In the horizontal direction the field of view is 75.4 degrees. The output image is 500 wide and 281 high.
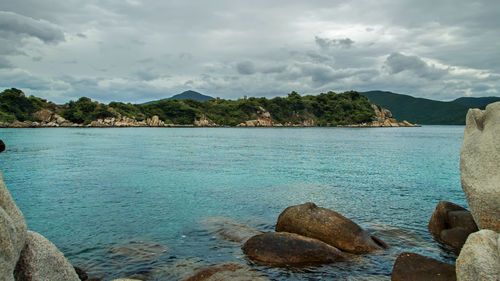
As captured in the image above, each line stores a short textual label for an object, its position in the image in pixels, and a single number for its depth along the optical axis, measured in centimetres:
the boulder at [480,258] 759
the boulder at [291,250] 1163
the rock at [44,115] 16088
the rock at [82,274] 992
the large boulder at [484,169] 1021
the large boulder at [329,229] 1297
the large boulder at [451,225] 1339
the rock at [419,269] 931
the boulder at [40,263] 629
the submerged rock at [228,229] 1475
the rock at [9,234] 509
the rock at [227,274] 1017
